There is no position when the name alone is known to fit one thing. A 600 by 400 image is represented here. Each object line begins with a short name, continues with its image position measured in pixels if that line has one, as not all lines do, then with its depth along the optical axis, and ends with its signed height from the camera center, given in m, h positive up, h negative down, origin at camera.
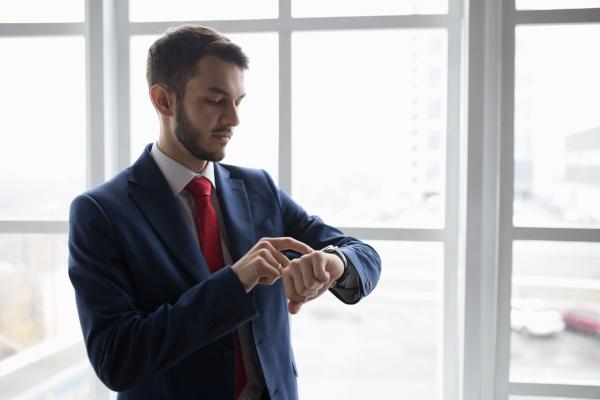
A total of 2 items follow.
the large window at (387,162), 1.92 +0.09
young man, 1.05 -0.18
